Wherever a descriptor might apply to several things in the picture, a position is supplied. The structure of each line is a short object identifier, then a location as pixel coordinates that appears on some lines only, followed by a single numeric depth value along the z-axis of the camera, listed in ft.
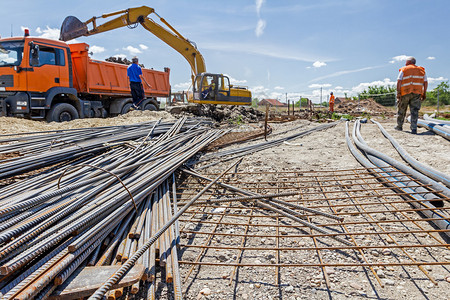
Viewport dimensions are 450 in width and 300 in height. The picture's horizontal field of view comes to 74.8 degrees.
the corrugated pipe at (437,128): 20.00
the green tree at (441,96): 107.67
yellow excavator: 38.37
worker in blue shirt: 29.78
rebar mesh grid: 7.24
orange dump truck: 26.16
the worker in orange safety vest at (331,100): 66.49
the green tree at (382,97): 103.65
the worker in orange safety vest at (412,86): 23.38
